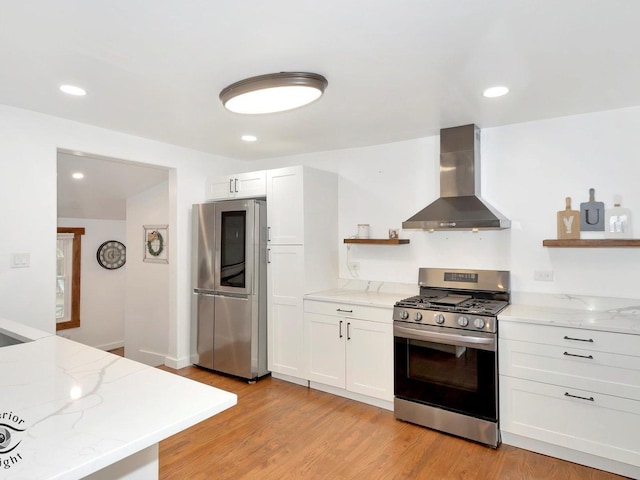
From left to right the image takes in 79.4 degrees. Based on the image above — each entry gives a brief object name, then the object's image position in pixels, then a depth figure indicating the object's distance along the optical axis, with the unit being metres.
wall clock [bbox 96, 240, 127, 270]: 5.79
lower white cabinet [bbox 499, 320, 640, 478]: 2.25
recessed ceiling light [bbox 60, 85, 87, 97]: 2.45
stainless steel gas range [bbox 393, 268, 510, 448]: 2.62
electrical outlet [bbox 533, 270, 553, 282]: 2.98
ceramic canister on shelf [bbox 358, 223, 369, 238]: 3.84
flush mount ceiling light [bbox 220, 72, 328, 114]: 2.20
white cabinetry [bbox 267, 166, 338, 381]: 3.66
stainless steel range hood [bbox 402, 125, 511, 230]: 3.04
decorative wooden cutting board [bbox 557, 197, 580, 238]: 2.89
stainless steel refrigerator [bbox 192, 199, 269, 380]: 3.75
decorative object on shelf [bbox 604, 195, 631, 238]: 2.73
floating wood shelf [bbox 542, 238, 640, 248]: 2.56
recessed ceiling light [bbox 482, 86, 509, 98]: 2.43
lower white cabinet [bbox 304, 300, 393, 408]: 3.15
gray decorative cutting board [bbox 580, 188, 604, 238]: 2.83
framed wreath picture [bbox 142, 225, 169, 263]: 4.69
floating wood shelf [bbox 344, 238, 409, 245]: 3.56
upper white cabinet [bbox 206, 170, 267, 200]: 3.88
